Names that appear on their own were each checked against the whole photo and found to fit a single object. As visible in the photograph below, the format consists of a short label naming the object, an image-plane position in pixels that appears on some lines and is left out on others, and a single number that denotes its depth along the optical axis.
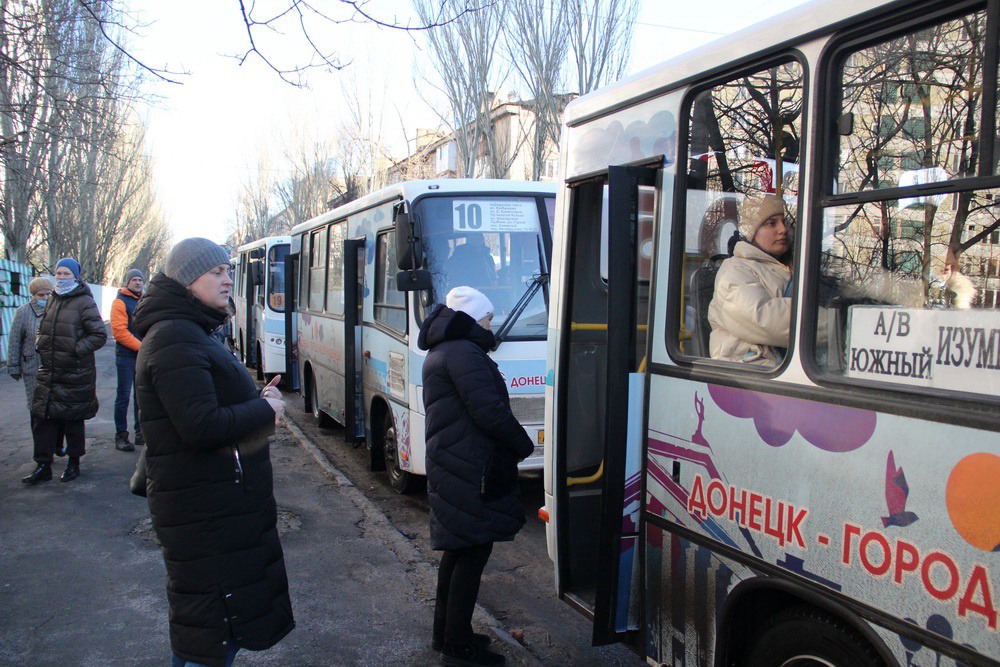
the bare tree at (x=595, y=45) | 21.52
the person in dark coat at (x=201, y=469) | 2.63
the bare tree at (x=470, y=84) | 23.52
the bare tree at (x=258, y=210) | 51.97
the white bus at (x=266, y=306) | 15.26
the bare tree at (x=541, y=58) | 21.94
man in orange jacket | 8.34
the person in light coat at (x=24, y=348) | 7.41
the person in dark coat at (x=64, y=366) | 6.88
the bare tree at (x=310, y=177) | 42.81
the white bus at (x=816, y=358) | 2.07
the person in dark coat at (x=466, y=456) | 3.64
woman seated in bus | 2.67
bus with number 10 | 6.28
